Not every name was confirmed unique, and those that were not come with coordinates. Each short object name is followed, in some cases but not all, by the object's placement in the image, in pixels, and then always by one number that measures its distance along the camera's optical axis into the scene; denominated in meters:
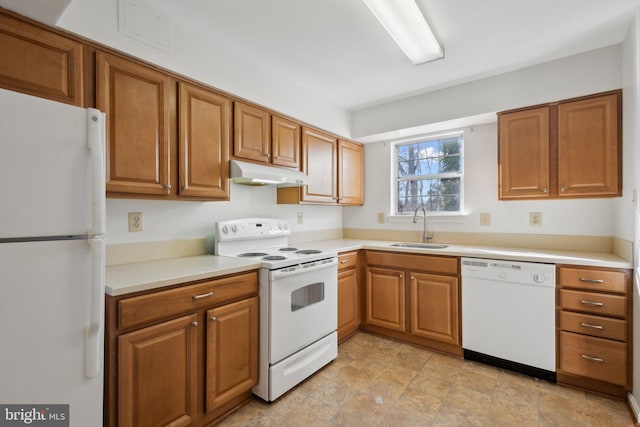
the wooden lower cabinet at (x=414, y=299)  2.57
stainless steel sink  3.06
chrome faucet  3.26
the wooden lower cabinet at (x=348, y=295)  2.78
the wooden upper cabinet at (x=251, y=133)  2.28
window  3.22
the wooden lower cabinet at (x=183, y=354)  1.36
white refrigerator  1.05
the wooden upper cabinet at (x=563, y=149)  2.19
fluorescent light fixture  1.74
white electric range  1.96
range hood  2.20
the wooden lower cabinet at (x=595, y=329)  1.94
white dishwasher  2.17
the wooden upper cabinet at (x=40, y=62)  1.33
